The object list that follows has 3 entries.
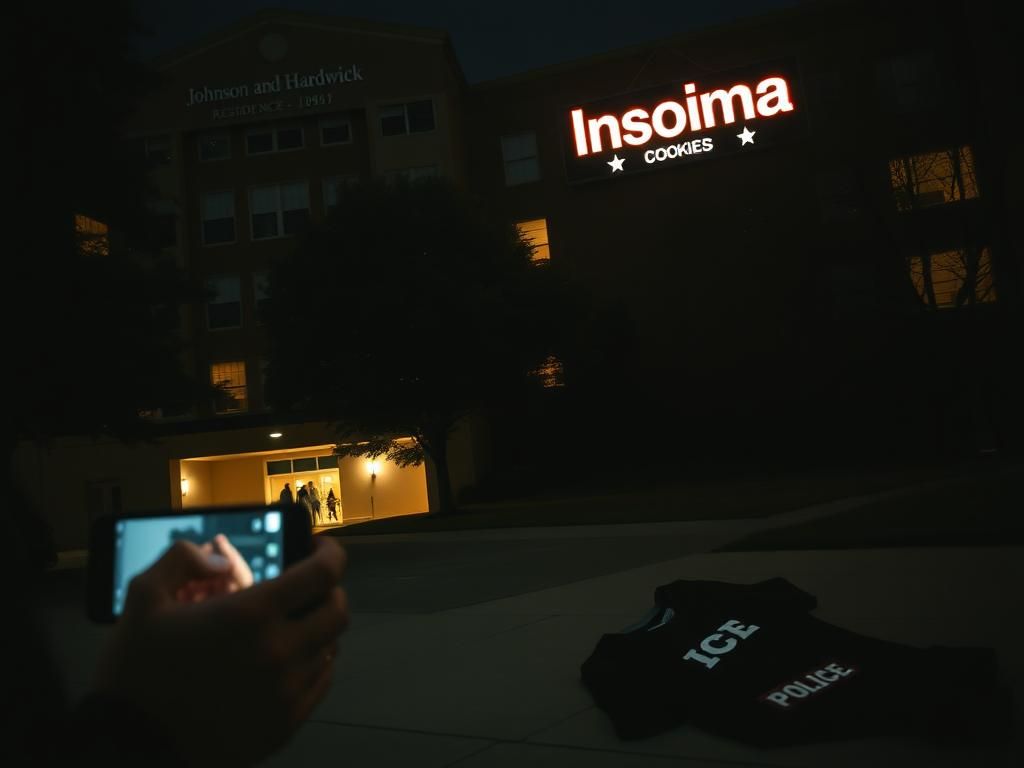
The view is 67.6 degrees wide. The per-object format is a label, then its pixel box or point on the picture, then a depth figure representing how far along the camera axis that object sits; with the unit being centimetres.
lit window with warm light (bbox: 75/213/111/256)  1253
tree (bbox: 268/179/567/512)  1805
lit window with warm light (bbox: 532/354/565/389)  2103
